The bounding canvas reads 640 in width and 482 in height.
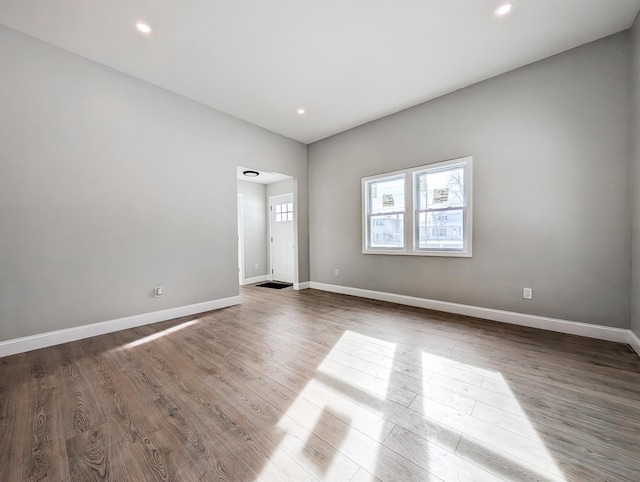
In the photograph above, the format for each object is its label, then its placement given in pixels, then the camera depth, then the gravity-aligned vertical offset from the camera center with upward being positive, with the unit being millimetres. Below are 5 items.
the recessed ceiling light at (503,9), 2215 +2039
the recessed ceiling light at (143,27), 2387 +2050
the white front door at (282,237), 6359 +42
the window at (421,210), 3580 +429
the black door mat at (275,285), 5758 -1113
